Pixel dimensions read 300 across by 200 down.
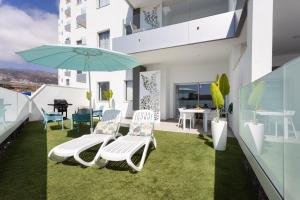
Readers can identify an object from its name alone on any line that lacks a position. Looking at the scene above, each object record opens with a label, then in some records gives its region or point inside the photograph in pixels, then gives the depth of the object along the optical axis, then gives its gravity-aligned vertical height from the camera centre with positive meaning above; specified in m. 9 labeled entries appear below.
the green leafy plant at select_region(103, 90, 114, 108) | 12.69 +0.24
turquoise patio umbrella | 4.20 +1.14
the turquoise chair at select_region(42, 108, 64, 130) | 7.85 -0.92
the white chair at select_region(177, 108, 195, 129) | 8.30 -0.95
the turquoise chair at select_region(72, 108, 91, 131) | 7.48 -0.92
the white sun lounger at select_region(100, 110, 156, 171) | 3.46 -1.11
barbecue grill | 11.14 -0.60
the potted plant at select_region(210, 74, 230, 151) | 4.95 -0.89
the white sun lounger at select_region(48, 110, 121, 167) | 3.70 -1.12
